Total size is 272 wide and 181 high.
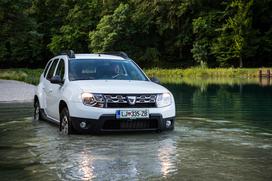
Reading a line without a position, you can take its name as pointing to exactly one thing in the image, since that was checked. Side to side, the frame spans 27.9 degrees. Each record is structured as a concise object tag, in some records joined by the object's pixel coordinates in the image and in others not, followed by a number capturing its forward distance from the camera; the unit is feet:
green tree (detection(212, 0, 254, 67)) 230.68
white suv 34.86
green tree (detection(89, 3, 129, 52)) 261.44
